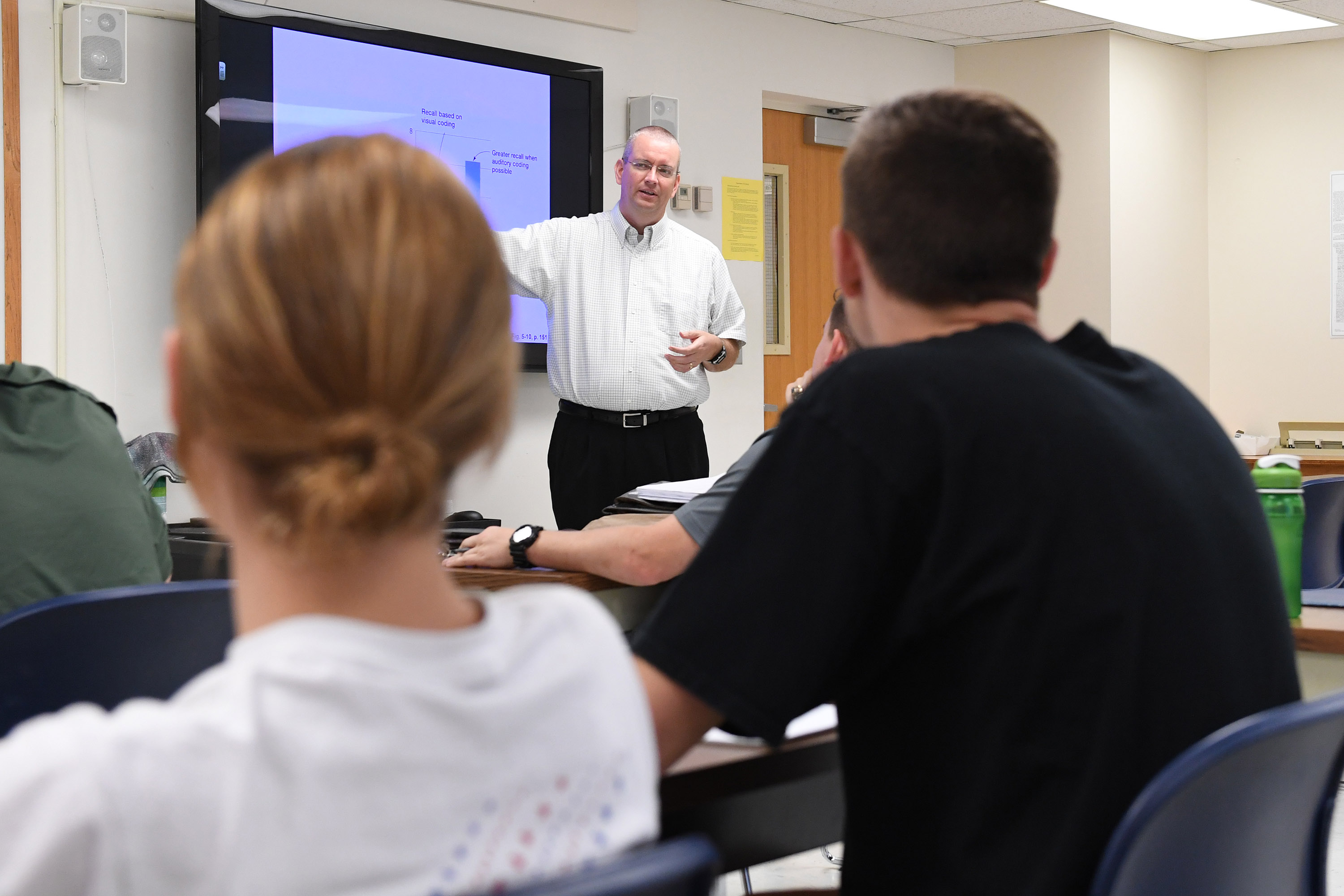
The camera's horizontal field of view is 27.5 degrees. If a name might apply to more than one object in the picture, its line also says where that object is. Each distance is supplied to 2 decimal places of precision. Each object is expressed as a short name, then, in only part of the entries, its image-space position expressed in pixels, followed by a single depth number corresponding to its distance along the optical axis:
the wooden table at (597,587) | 5.30
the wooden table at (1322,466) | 8.15
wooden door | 8.43
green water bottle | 4.99
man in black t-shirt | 2.54
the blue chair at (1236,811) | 2.23
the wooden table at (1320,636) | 4.70
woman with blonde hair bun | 1.55
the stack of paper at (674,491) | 5.51
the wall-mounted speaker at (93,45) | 6.65
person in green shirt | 4.63
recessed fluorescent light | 8.26
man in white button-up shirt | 7.17
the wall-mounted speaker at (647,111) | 7.73
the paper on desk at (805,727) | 3.20
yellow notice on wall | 8.10
